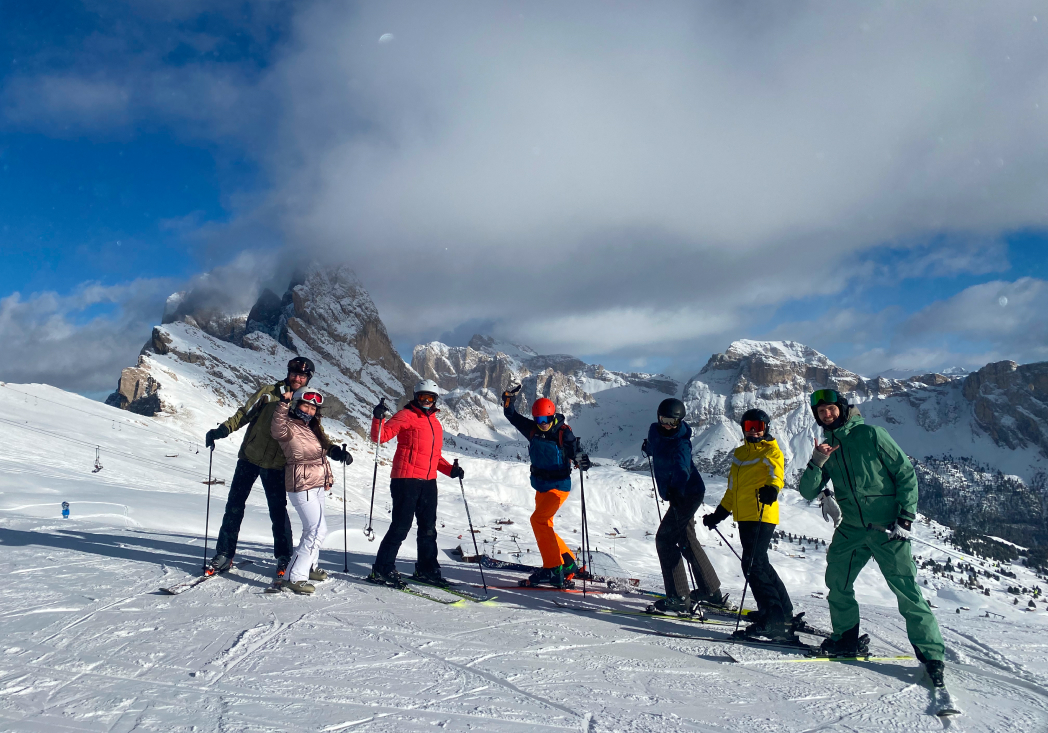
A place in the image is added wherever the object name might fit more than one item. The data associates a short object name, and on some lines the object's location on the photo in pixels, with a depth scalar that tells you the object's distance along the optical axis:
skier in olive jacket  6.49
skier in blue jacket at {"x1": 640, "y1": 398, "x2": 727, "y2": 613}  6.30
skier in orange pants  7.25
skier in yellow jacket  5.39
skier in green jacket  4.58
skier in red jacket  6.68
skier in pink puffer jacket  6.02
